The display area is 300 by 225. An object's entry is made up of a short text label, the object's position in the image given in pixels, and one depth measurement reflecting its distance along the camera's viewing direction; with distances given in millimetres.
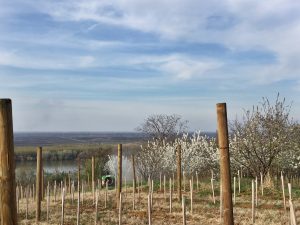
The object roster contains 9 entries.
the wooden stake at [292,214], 3765
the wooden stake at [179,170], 10120
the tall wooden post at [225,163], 3104
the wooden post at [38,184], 8195
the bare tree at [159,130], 29646
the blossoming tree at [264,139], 14420
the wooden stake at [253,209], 7748
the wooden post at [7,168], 2334
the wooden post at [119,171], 9191
